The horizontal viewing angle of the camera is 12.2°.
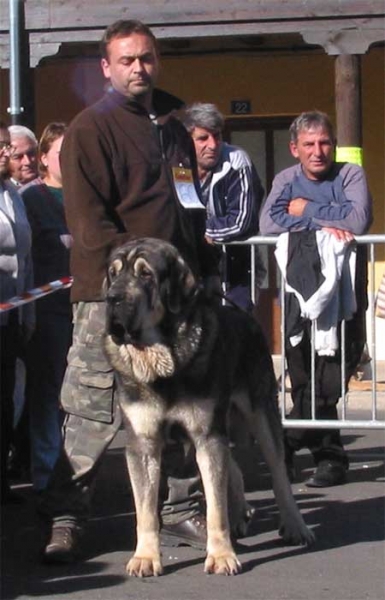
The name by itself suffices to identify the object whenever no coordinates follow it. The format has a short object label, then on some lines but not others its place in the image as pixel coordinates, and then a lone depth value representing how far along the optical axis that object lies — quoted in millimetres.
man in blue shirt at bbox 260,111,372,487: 10048
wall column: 16680
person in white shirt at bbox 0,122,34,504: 8633
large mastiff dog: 6905
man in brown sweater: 7409
